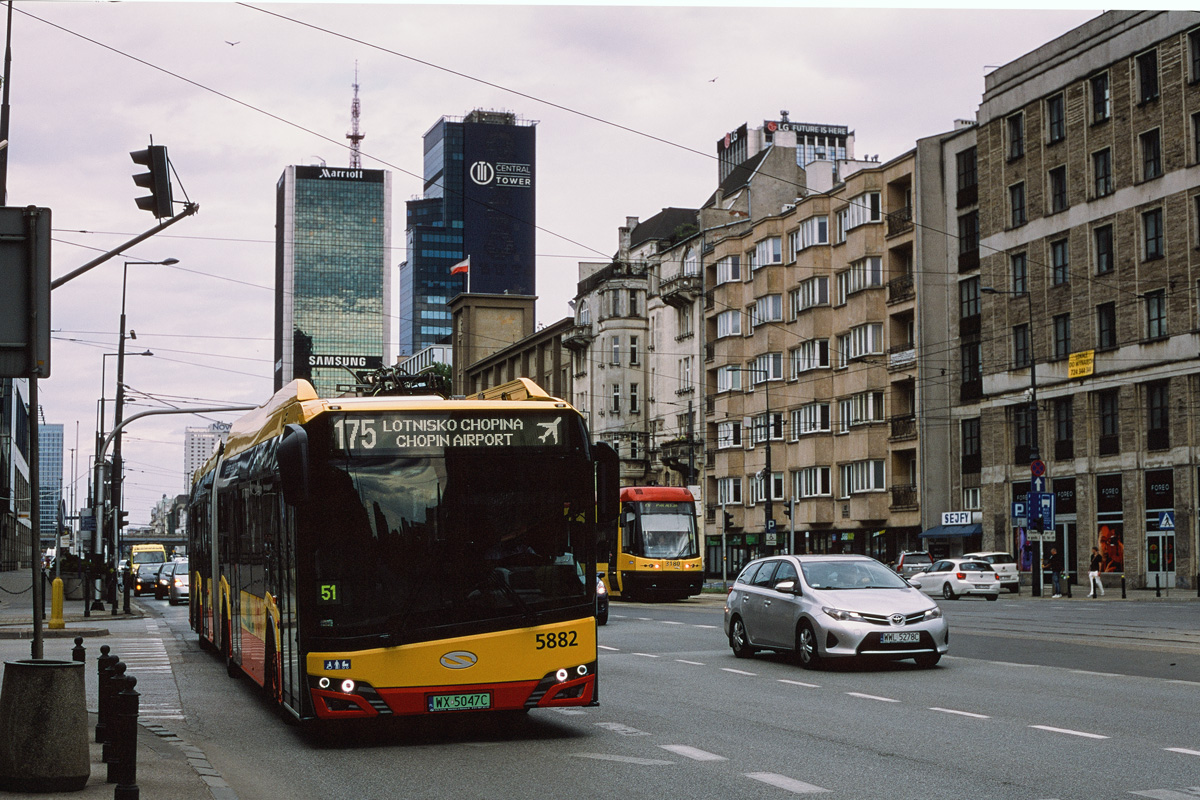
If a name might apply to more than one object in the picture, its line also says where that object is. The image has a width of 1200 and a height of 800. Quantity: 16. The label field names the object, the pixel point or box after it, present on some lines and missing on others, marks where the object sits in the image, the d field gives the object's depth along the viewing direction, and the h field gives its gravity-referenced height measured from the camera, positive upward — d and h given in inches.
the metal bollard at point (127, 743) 308.2 -47.9
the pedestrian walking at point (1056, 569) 1858.5 -78.8
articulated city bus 466.3 -14.1
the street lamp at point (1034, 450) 1893.1 +63.8
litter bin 359.3 -50.6
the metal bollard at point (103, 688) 447.2 -50.8
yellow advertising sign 2172.7 +193.6
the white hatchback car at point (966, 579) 1855.3 -89.1
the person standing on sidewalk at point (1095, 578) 1766.7 -84.9
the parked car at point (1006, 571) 2009.1 -86.4
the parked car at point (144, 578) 2444.6 -105.3
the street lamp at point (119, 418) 1847.9 +114.5
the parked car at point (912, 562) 2137.1 -82.1
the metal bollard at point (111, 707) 371.8 -53.7
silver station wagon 729.0 -51.7
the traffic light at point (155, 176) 686.5 +147.5
